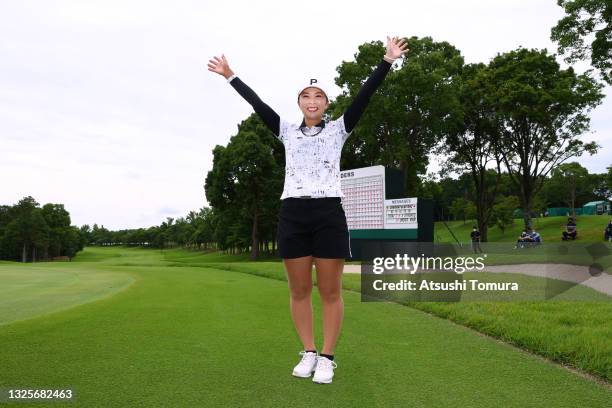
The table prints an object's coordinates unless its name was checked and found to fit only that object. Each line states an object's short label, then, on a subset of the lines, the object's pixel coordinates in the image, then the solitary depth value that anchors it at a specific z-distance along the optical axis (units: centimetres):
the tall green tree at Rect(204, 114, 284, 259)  3356
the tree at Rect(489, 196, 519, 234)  4647
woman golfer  358
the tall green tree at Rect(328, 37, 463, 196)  2603
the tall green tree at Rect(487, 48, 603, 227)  2486
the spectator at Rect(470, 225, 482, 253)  2355
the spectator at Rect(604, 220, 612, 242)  2472
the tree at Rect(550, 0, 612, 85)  1802
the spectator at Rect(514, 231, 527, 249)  2085
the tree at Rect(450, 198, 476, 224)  5164
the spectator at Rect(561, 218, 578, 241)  2809
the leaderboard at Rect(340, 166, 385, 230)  1694
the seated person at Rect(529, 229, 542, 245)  2206
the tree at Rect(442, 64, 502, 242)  2744
